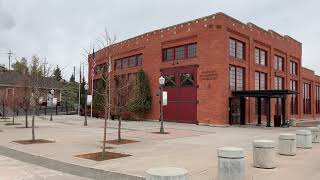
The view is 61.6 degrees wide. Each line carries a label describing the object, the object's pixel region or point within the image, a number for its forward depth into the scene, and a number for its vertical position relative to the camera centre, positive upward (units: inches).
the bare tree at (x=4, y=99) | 1147.4 -0.5
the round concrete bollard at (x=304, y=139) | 455.2 -64.4
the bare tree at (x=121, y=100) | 533.5 -0.2
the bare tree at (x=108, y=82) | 415.4 +27.4
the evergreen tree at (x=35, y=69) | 646.7 +76.2
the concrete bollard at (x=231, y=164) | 258.3 -61.9
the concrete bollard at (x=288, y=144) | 388.0 -62.5
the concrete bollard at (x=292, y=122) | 1008.9 -78.2
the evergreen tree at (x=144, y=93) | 1147.9 +31.0
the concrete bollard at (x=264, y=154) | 313.1 -62.6
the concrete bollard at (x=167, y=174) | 187.9 -52.5
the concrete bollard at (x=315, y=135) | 530.1 -66.5
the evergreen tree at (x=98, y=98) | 1316.7 +8.6
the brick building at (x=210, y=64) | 949.6 +148.7
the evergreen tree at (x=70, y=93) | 2198.1 +53.2
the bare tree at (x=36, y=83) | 602.0 +37.3
